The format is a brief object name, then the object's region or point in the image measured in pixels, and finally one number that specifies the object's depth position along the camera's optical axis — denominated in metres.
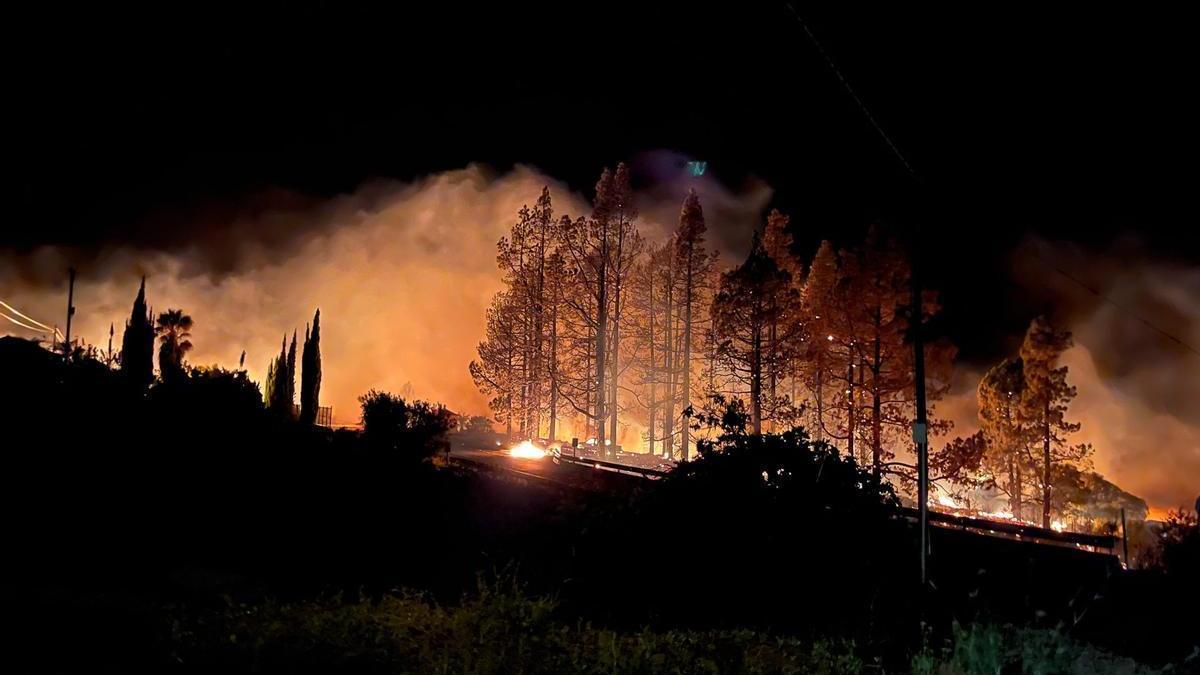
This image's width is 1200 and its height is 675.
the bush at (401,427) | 21.58
